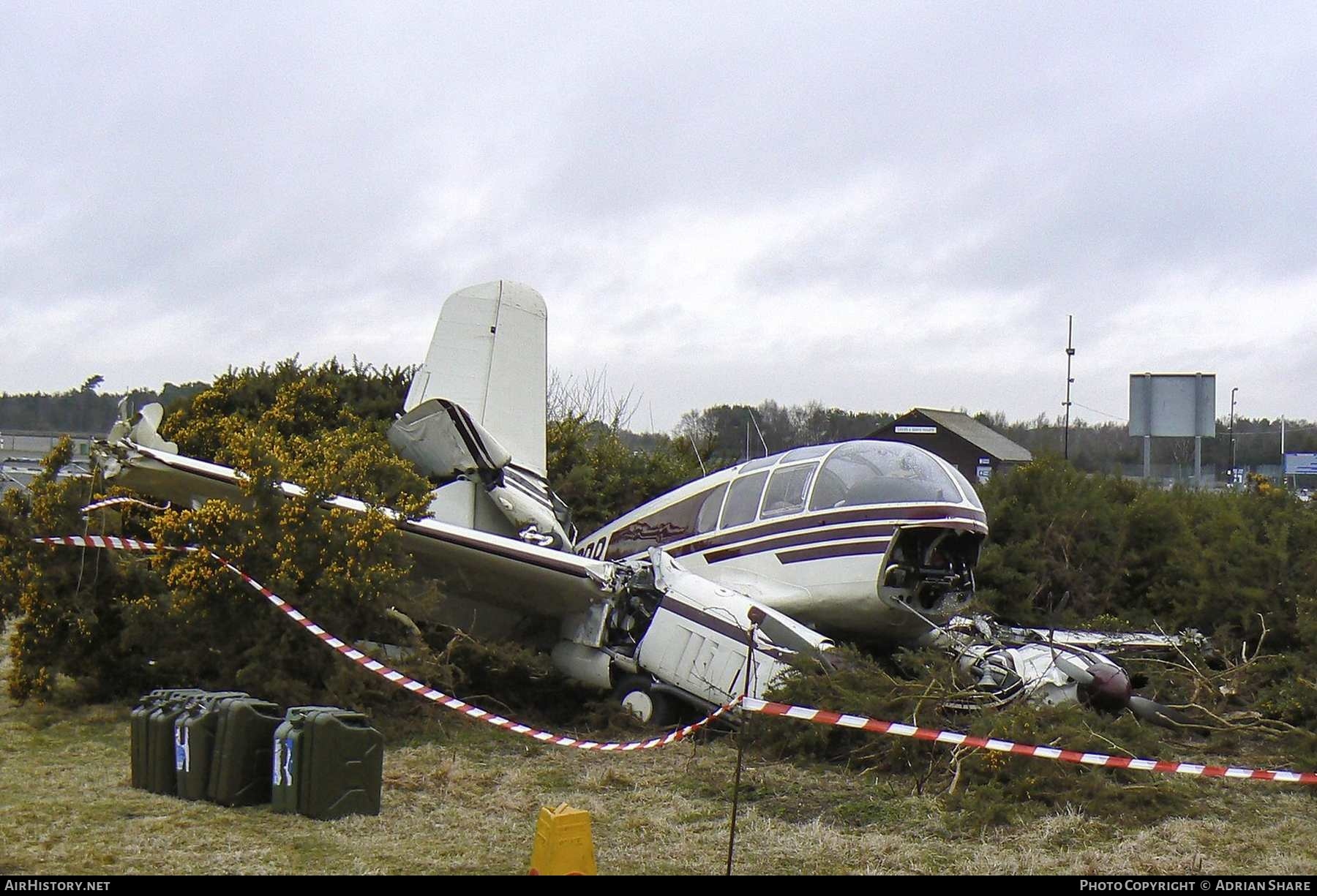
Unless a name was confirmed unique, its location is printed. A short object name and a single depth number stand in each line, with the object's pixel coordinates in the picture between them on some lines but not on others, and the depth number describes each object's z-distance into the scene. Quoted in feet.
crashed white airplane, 27.71
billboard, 74.69
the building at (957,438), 116.78
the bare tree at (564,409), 108.06
